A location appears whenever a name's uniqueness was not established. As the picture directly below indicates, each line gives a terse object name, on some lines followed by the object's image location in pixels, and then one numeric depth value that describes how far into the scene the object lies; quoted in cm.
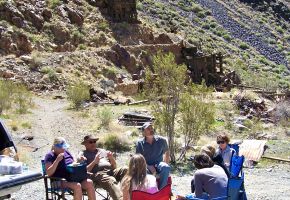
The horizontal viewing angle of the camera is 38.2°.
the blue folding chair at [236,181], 497
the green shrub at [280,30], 4620
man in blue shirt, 631
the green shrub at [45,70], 2375
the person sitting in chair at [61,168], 549
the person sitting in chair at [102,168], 588
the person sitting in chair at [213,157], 525
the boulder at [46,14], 2793
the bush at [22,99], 1699
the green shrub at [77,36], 2781
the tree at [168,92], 1055
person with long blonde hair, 492
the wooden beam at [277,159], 1024
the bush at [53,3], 2881
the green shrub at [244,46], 4030
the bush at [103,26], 2991
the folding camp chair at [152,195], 468
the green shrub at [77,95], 1840
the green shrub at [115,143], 1167
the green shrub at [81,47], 2758
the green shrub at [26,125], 1402
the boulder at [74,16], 2917
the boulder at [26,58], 2413
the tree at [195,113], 1049
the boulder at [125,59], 2807
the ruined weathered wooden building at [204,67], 2940
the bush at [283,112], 1739
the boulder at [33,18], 2709
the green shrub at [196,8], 4373
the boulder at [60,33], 2744
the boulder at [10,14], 2618
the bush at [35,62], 2401
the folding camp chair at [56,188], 555
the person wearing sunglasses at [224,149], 652
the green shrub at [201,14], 4300
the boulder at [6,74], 2247
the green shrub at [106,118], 1463
